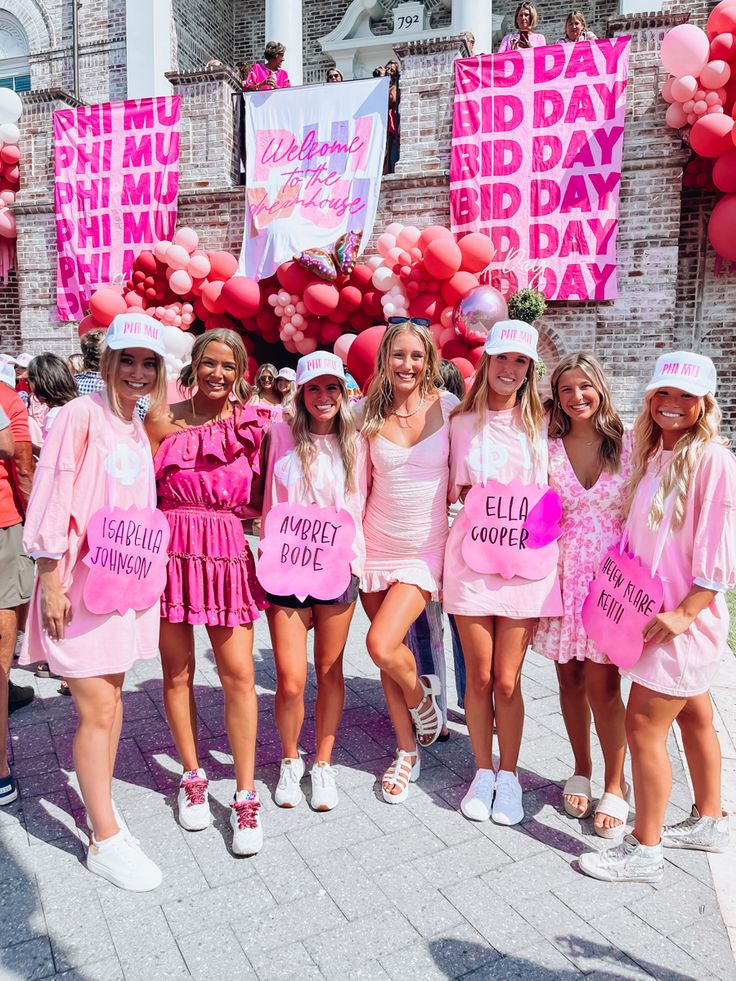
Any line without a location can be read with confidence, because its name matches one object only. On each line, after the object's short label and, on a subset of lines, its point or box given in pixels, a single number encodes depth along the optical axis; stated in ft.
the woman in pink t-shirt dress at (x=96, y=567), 7.75
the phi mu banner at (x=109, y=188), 30.60
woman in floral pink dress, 9.03
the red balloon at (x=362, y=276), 25.42
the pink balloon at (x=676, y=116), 24.61
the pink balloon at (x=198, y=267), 27.27
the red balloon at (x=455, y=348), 24.23
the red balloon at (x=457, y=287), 23.95
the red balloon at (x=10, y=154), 32.69
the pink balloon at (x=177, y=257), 27.25
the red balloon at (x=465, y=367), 23.24
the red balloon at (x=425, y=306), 24.30
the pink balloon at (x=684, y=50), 22.76
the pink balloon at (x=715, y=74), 22.58
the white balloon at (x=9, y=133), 32.32
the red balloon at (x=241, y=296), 26.66
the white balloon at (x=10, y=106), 31.81
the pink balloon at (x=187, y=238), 28.43
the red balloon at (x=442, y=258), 23.67
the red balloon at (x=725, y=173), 23.79
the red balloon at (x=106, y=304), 27.71
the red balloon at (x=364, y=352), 23.82
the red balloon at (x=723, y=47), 22.19
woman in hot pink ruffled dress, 8.75
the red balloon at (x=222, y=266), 27.58
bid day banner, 25.64
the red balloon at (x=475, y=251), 24.67
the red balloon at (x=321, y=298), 25.55
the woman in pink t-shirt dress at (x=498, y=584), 9.16
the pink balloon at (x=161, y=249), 27.66
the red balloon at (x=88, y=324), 29.53
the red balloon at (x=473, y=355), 23.88
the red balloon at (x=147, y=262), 28.02
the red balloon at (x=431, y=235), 24.27
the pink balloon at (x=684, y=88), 23.58
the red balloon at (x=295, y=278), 26.14
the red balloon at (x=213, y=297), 27.17
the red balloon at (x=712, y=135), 23.06
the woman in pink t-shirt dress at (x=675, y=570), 7.63
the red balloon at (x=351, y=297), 25.40
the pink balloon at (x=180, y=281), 27.12
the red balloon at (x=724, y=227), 24.48
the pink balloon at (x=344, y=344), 25.10
